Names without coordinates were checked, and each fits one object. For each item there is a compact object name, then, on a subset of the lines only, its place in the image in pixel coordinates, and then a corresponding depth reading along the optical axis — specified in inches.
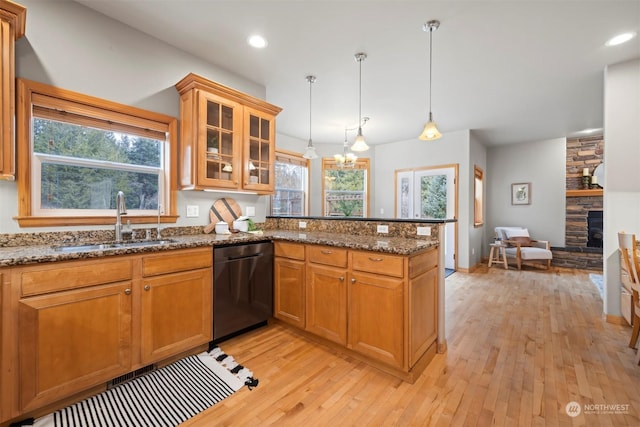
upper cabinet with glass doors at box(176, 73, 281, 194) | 95.7
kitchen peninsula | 56.6
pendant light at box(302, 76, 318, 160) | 137.6
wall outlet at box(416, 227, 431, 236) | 88.0
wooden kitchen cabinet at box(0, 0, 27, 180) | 61.2
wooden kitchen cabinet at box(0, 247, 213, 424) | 55.5
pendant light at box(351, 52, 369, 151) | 117.8
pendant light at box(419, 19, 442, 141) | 97.8
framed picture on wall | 238.1
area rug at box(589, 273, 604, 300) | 160.2
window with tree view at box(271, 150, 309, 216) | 205.0
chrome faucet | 82.5
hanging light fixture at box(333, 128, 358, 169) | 167.2
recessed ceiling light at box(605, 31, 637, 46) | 92.5
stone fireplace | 214.2
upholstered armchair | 207.2
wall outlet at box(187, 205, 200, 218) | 104.7
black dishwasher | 88.0
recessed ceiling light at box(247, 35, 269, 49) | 95.0
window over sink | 73.3
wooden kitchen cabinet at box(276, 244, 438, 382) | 71.8
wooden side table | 213.6
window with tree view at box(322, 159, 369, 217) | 238.1
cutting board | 111.0
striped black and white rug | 59.9
